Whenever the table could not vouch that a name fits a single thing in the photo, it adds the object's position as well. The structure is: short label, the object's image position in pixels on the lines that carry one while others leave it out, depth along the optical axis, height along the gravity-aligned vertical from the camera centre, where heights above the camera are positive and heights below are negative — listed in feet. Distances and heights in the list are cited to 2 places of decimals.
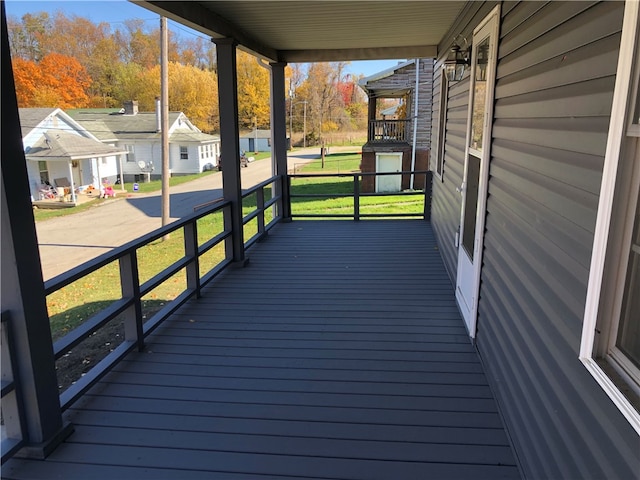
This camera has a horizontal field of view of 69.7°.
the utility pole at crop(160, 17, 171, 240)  36.99 +1.26
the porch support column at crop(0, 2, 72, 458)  5.82 -2.05
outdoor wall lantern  12.43 +1.92
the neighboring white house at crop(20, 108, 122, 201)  63.52 -2.65
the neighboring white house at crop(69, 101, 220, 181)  85.87 -1.12
